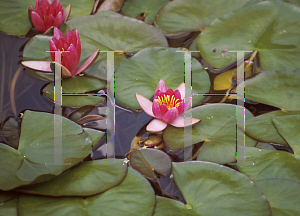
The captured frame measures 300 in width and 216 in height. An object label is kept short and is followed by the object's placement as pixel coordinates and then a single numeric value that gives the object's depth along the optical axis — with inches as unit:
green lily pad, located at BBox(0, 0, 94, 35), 73.2
